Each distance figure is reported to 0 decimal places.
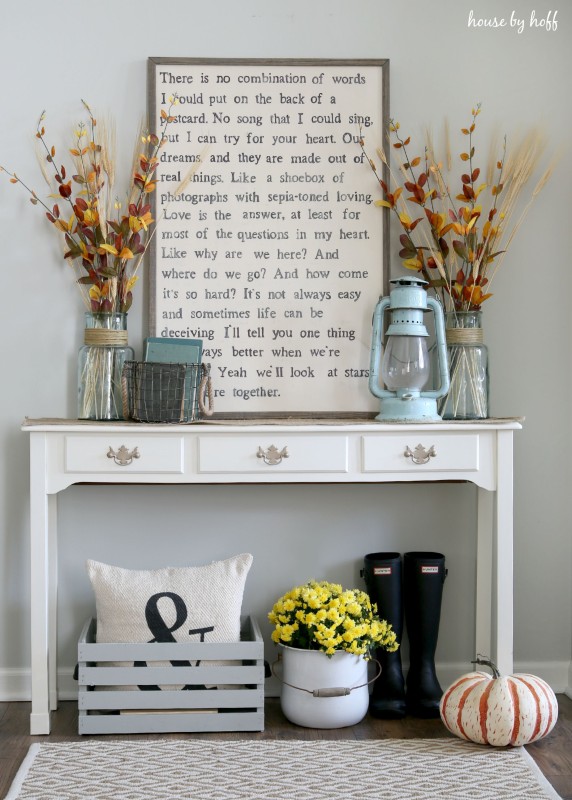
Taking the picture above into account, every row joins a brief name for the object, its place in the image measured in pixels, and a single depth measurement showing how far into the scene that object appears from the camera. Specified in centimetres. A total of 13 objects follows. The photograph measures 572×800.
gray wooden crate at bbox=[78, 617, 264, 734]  250
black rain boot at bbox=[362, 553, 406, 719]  268
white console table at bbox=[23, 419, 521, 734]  251
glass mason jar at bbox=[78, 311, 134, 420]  270
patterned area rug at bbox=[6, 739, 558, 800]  213
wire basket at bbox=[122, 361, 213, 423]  257
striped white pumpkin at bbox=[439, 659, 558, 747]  234
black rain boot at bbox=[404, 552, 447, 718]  270
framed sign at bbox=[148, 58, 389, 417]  282
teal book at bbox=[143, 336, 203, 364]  271
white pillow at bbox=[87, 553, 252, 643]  255
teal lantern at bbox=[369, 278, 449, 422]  264
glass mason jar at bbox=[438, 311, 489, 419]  273
